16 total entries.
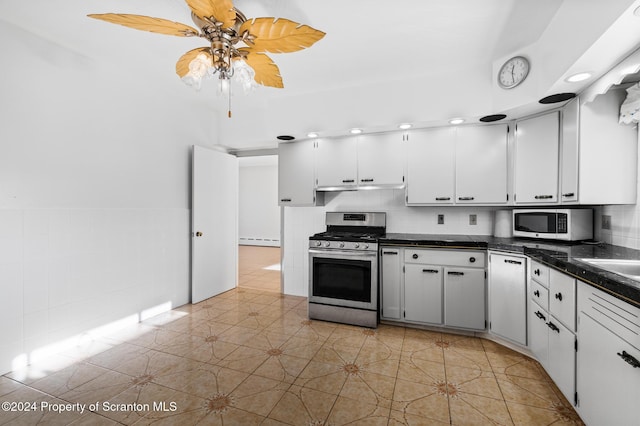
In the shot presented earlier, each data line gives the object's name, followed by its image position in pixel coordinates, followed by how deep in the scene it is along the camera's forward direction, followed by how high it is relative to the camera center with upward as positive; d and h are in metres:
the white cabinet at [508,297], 2.49 -0.75
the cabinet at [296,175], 3.69 +0.48
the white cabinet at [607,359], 1.25 -0.70
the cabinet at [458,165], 2.99 +0.50
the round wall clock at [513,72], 2.52 +1.25
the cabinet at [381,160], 3.31 +0.60
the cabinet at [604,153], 2.22 +0.46
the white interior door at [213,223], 3.86 -0.16
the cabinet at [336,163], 3.48 +0.60
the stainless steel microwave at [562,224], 2.51 -0.10
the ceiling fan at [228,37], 1.48 +0.97
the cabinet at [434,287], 2.82 -0.75
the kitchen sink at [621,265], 1.80 -0.32
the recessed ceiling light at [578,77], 1.98 +0.94
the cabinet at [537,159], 2.58 +0.49
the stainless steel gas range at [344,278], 3.10 -0.73
